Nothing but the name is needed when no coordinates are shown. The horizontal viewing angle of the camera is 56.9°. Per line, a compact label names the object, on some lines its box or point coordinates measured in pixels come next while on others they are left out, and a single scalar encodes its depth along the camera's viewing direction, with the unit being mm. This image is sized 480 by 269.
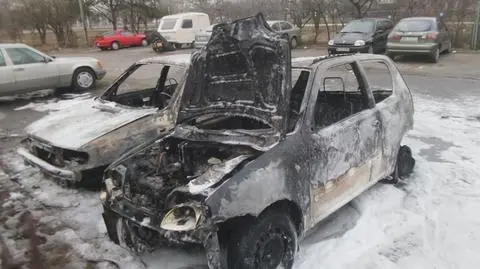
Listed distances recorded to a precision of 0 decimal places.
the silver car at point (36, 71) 10977
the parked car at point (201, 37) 23078
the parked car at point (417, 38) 15352
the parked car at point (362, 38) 16578
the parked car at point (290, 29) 23202
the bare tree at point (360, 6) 22453
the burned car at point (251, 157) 3084
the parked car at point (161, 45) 25250
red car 29281
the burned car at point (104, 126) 4977
